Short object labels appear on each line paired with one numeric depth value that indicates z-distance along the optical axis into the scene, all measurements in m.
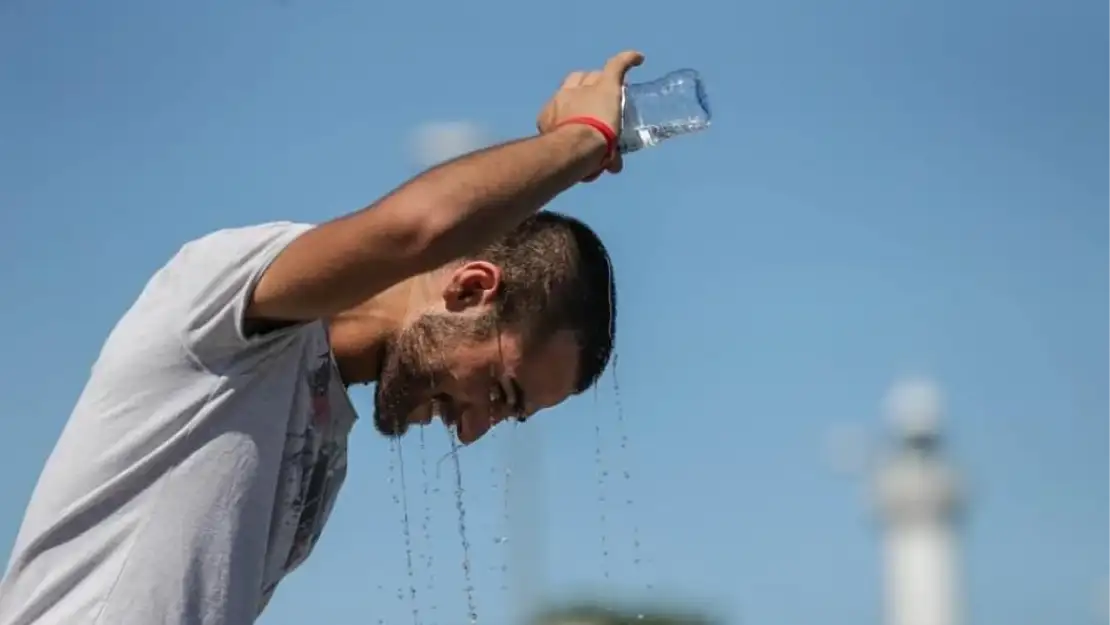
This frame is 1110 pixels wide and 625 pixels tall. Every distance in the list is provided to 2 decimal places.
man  7.46
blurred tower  107.31
